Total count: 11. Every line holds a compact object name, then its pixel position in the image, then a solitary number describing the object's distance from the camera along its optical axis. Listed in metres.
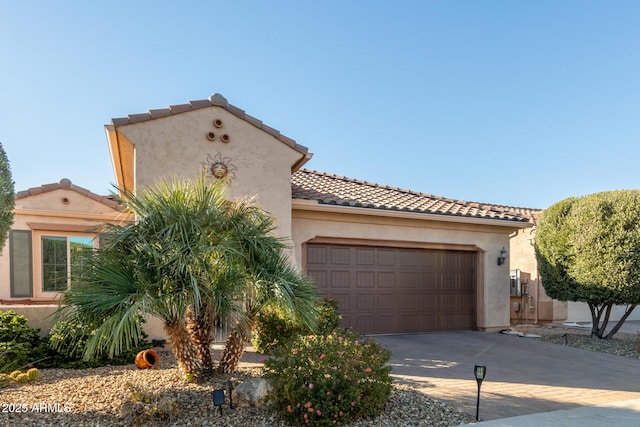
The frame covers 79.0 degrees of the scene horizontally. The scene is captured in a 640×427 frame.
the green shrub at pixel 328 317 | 8.09
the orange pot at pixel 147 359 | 7.17
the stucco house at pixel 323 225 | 9.38
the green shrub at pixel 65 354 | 7.50
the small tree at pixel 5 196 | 5.92
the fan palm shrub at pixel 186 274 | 4.88
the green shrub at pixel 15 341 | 6.88
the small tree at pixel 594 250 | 10.34
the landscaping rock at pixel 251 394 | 5.22
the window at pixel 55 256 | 12.30
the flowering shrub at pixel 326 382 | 4.62
